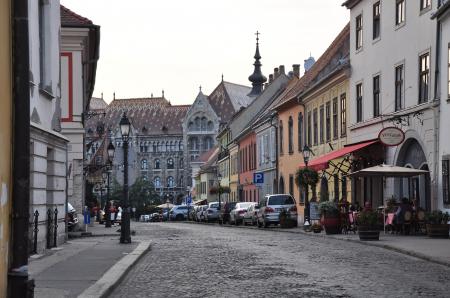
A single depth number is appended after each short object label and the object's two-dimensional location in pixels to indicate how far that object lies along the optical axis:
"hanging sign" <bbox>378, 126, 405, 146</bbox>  28.28
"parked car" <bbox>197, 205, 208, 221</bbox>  64.32
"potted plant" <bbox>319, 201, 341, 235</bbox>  30.59
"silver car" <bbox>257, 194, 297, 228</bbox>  40.94
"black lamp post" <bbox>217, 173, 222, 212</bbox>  92.74
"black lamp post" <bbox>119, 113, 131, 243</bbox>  24.39
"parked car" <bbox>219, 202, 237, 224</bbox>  54.84
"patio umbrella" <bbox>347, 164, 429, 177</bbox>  27.52
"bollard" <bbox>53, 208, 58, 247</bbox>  21.42
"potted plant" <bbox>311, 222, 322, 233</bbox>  32.44
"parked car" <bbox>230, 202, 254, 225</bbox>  49.16
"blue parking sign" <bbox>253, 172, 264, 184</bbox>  47.91
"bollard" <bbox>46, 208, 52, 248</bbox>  20.72
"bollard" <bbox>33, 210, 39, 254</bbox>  18.31
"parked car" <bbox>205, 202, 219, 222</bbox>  61.50
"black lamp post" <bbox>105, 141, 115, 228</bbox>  44.23
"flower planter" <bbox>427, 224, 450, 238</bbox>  25.05
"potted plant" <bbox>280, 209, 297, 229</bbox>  39.94
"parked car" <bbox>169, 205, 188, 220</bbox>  84.29
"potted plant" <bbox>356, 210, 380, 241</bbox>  25.23
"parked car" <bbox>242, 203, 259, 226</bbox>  44.88
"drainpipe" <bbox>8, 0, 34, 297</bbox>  8.20
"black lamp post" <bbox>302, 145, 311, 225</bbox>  36.53
